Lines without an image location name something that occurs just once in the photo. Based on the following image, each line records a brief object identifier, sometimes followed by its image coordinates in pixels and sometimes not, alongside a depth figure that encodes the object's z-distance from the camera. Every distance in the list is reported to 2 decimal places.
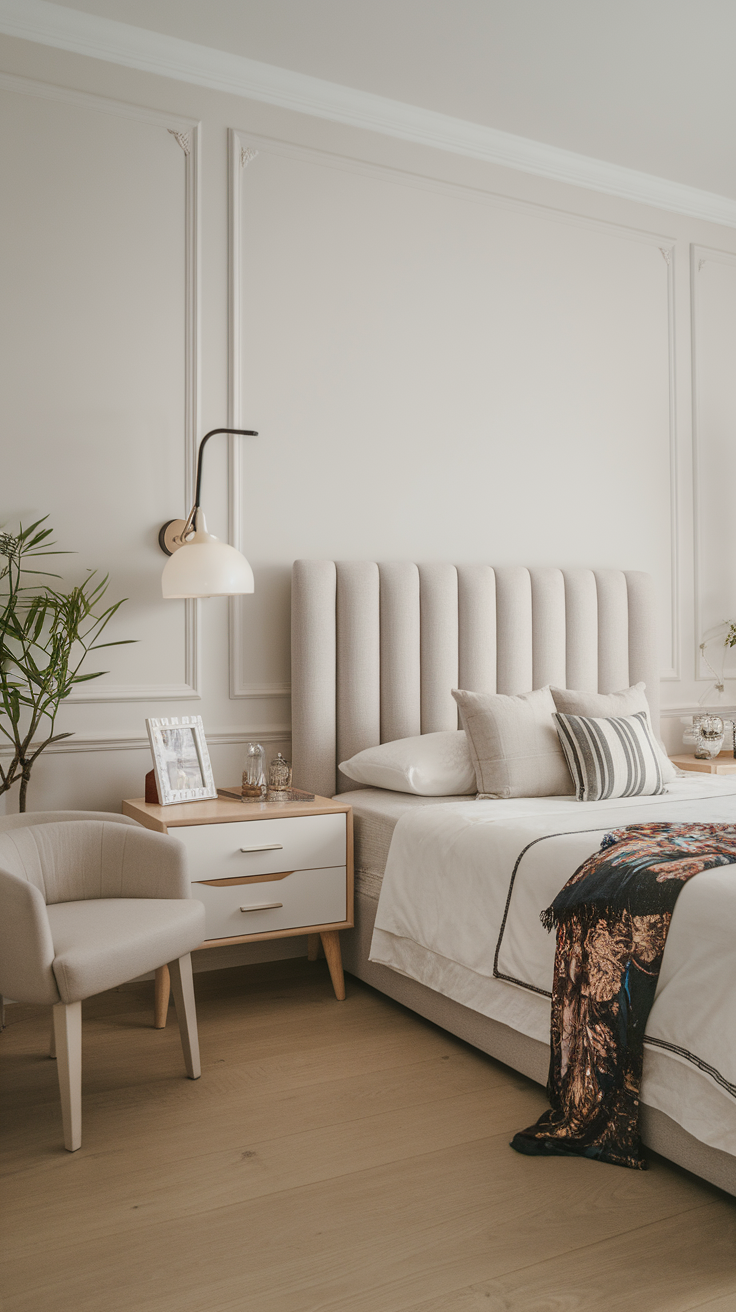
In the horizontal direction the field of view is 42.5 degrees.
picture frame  2.97
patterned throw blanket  1.91
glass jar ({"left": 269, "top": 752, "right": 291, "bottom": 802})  3.09
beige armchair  2.02
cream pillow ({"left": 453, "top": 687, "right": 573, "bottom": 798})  3.09
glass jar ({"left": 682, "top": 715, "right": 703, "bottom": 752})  4.15
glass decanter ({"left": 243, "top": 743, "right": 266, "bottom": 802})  3.05
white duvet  1.78
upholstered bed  3.13
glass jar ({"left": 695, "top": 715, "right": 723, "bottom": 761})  4.09
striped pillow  3.06
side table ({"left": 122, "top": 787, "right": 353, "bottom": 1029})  2.78
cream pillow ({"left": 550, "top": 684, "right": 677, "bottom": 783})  3.32
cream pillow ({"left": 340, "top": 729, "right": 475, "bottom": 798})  3.11
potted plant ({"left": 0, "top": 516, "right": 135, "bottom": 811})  2.85
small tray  3.05
